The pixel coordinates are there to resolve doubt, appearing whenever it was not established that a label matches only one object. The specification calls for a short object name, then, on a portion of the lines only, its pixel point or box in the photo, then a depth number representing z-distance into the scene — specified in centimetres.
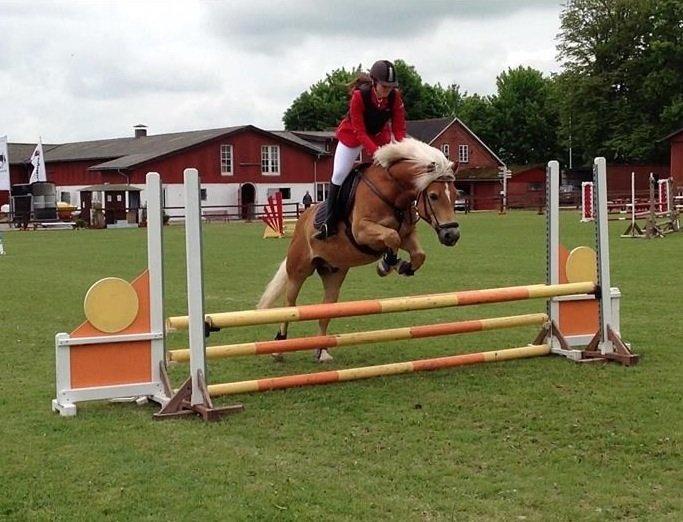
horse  705
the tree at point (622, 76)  6775
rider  757
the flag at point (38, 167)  4586
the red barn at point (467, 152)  7181
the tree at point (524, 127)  8594
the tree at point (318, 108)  9388
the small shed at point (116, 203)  4738
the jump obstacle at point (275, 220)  3105
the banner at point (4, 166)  3962
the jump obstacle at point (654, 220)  2599
